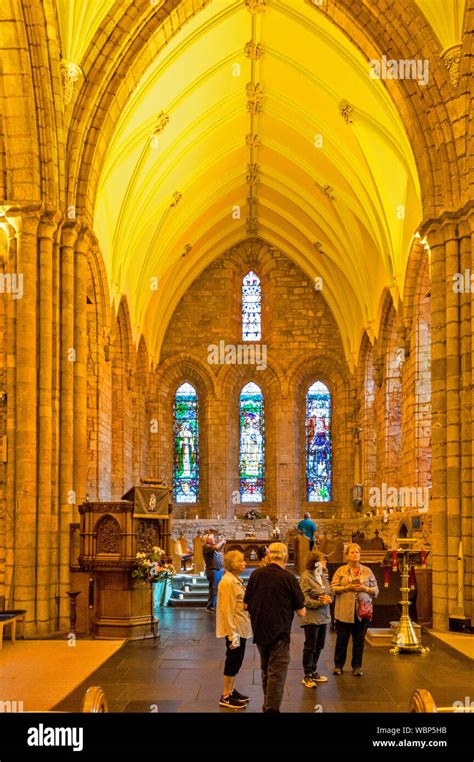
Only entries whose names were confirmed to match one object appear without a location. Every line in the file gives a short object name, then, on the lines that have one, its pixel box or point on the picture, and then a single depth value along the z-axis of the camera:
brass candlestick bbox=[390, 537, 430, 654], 10.06
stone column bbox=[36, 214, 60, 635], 12.33
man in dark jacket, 6.22
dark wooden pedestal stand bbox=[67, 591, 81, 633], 11.12
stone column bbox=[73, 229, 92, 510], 13.47
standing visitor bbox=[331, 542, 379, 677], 8.32
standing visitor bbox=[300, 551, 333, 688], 8.09
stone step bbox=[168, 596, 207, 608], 15.67
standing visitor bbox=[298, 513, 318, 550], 19.77
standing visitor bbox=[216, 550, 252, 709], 7.02
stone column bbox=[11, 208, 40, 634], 12.22
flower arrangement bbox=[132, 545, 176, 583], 11.48
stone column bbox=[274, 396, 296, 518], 27.27
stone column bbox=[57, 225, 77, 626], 12.63
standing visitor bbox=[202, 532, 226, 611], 14.33
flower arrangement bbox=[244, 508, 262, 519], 26.52
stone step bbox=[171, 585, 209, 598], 16.28
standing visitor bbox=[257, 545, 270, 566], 20.43
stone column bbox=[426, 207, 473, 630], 12.52
